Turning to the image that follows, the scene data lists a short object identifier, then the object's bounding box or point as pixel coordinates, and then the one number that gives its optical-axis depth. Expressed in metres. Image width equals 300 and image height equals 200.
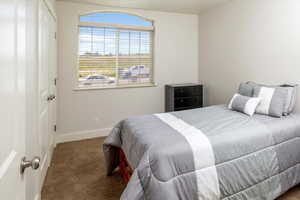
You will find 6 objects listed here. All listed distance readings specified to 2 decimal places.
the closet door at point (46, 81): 2.13
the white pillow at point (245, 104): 2.59
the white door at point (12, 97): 0.62
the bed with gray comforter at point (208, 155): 1.54
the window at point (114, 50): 3.84
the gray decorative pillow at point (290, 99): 2.51
